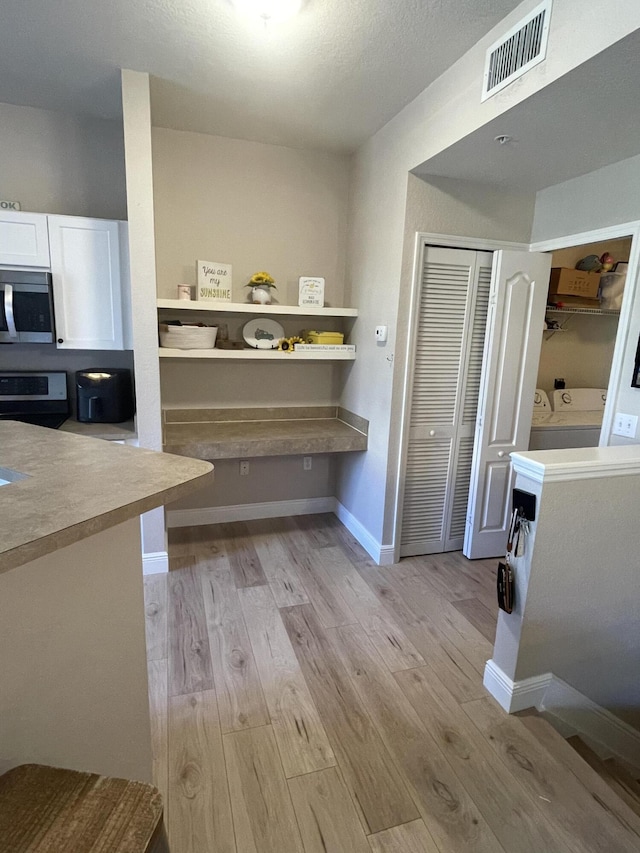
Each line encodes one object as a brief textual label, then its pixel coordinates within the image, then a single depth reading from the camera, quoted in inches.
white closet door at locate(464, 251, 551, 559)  108.3
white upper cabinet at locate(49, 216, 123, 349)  100.4
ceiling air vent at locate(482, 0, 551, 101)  63.2
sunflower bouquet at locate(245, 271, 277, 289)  116.8
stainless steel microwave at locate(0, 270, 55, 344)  97.2
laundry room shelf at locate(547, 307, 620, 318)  146.2
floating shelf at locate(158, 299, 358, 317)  107.0
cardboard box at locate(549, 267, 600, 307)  139.6
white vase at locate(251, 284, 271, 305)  116.6
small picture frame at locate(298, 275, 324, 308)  121.0
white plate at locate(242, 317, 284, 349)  122.3
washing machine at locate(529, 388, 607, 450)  138.7
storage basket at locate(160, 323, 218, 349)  106.9
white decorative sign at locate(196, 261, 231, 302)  112.9
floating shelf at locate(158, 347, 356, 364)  106.2
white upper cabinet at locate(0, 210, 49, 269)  96.2
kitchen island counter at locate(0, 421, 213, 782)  35.8
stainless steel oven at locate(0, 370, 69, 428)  109.0
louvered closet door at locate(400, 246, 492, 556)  109.1
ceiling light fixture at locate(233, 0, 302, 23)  66.9
